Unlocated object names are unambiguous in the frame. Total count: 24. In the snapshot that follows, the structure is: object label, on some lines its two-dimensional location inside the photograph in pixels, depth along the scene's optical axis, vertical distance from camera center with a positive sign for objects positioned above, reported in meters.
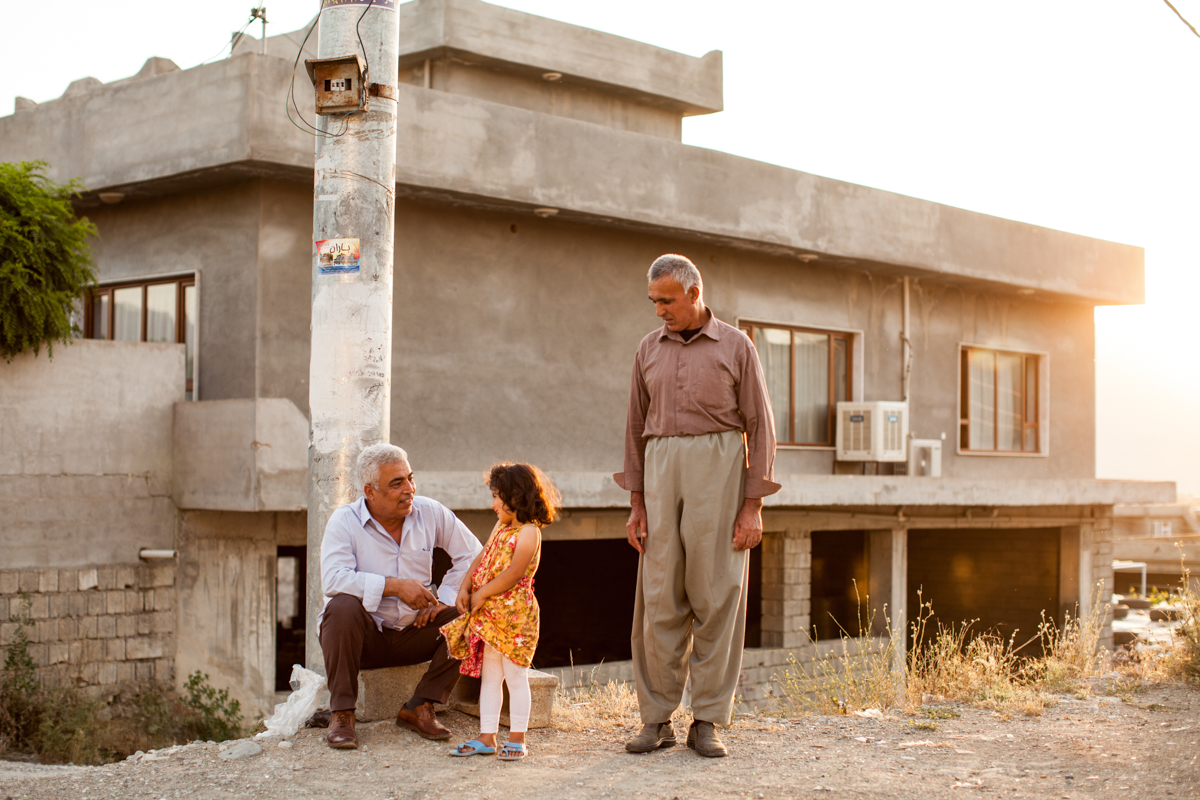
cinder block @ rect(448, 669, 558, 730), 5.54 -1.34
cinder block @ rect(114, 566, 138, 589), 9.66 -1.34
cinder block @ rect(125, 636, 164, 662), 9.65 -1.94
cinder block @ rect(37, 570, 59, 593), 9.18 -1.31
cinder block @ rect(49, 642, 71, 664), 9.12 -1.87
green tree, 8.92 +1.21
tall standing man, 4.93 -0.36
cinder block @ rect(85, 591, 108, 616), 9.45 -1.53
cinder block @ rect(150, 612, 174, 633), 9.85 -1.75
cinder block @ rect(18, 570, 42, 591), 9.08 -1.29
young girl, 4.97 -0.79
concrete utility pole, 5.49 +0.70
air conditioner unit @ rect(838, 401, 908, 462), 14.92 -0.08
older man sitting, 5.03 -0.79
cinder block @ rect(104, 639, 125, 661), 9.48 -1.91
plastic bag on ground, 5.21 -1.33
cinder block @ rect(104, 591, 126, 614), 9.56 -1.54
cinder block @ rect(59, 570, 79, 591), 9.29 -1.32
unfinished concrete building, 10.09 +1.18
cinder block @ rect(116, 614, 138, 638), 9.62 -1.74
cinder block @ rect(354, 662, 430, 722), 5.38 -1.27
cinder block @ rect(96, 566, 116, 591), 9.52 -1.33
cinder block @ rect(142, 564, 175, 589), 9.90 -1.36
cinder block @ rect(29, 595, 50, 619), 9.10 -1.50
